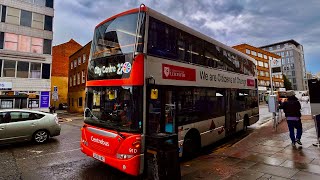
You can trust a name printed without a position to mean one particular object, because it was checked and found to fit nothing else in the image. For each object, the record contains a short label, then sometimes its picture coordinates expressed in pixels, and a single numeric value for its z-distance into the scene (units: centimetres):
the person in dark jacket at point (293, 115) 808
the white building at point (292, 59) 10588
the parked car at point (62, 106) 4447
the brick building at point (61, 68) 4597
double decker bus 529
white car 873
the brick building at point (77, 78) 3311
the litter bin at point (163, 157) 474
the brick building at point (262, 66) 6494
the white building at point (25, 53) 2394
